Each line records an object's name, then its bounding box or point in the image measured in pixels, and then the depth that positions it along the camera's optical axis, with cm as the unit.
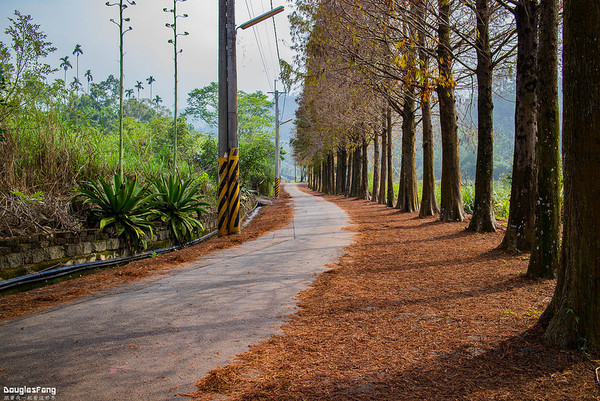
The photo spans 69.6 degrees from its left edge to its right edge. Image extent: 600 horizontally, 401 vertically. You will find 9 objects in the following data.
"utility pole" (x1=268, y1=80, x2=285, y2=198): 3847
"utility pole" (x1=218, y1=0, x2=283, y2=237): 1240
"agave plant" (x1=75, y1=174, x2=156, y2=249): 877
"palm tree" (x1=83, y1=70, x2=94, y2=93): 8856
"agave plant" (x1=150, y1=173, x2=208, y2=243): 1087
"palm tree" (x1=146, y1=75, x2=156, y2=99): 10450
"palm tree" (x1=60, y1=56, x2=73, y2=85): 7094
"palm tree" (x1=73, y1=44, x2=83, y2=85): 8376
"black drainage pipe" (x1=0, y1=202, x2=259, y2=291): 644
